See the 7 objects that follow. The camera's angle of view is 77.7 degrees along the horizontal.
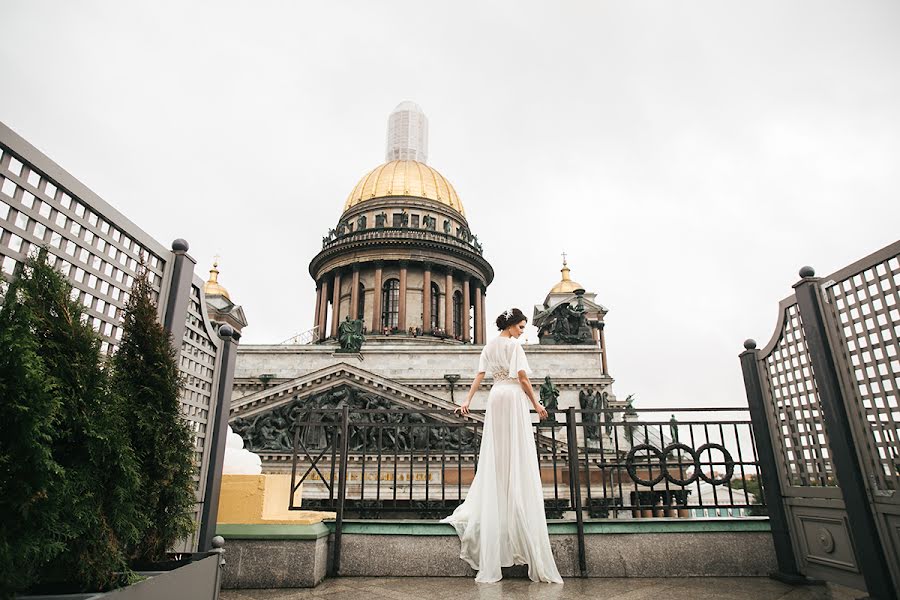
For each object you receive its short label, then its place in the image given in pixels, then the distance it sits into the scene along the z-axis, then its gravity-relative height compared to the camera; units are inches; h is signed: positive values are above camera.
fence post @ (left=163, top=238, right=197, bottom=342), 153.3 +53.6
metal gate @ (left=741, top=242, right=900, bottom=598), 158.4 +15.5
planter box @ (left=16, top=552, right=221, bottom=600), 101.3 -17.0
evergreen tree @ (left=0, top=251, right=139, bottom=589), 92.4 +8.7
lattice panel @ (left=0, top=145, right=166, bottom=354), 104.3 +51.2
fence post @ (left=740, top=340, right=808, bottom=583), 201.2 +4.8
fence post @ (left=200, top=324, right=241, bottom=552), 168.1 +16.2
